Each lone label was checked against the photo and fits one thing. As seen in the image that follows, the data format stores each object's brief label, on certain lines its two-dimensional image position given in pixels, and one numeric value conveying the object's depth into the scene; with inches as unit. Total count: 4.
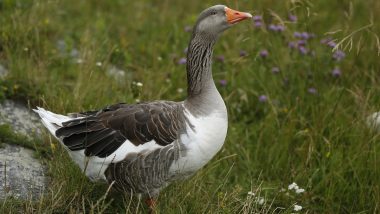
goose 296.7
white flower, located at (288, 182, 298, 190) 338.6
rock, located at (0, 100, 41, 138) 368.2
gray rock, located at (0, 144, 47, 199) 305.9
